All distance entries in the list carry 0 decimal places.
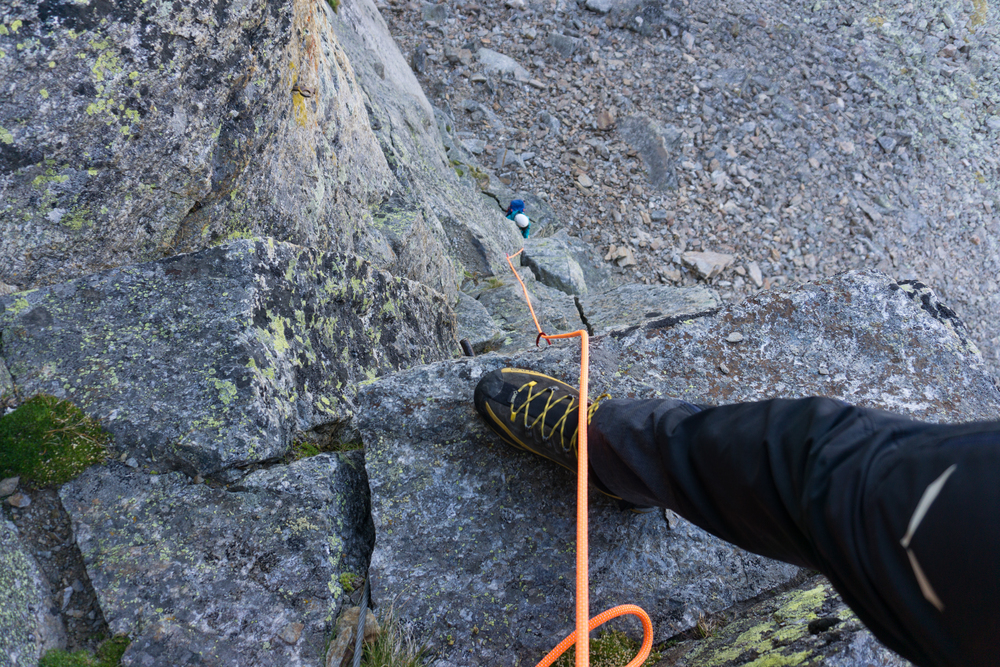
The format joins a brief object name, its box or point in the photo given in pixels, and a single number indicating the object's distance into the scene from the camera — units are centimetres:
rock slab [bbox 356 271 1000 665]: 231
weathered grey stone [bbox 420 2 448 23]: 945
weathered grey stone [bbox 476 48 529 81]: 924
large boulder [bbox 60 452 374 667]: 211
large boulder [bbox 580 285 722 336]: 488
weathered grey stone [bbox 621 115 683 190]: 879
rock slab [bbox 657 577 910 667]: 187
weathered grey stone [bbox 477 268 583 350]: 517
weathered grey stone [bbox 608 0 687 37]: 988
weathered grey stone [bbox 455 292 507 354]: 481
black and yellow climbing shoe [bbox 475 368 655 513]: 234
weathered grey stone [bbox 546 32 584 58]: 962
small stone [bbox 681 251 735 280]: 827
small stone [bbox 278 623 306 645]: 216
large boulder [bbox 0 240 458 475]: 238
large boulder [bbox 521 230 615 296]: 676
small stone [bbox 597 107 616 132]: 910
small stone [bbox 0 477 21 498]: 217
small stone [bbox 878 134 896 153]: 961
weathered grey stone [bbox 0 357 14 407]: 226
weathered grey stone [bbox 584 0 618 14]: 991
